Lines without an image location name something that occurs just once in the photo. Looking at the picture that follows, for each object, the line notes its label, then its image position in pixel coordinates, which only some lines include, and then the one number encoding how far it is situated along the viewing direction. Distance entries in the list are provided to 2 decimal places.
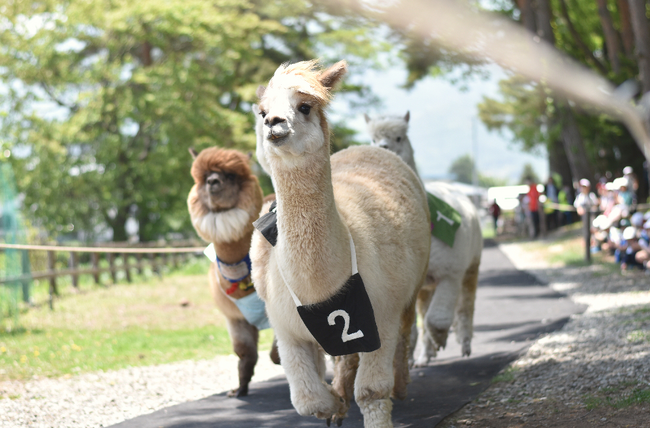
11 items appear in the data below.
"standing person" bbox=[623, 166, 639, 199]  12.83
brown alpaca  4.88
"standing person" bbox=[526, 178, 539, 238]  20.44
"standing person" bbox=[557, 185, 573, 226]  21.33
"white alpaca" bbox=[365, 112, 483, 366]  5.14
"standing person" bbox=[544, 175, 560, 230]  21.61
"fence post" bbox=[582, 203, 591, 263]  13.20
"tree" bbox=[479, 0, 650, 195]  16.88
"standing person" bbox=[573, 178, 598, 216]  13.58
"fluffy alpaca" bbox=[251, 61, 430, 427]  3.03
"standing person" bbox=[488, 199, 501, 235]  25.19
